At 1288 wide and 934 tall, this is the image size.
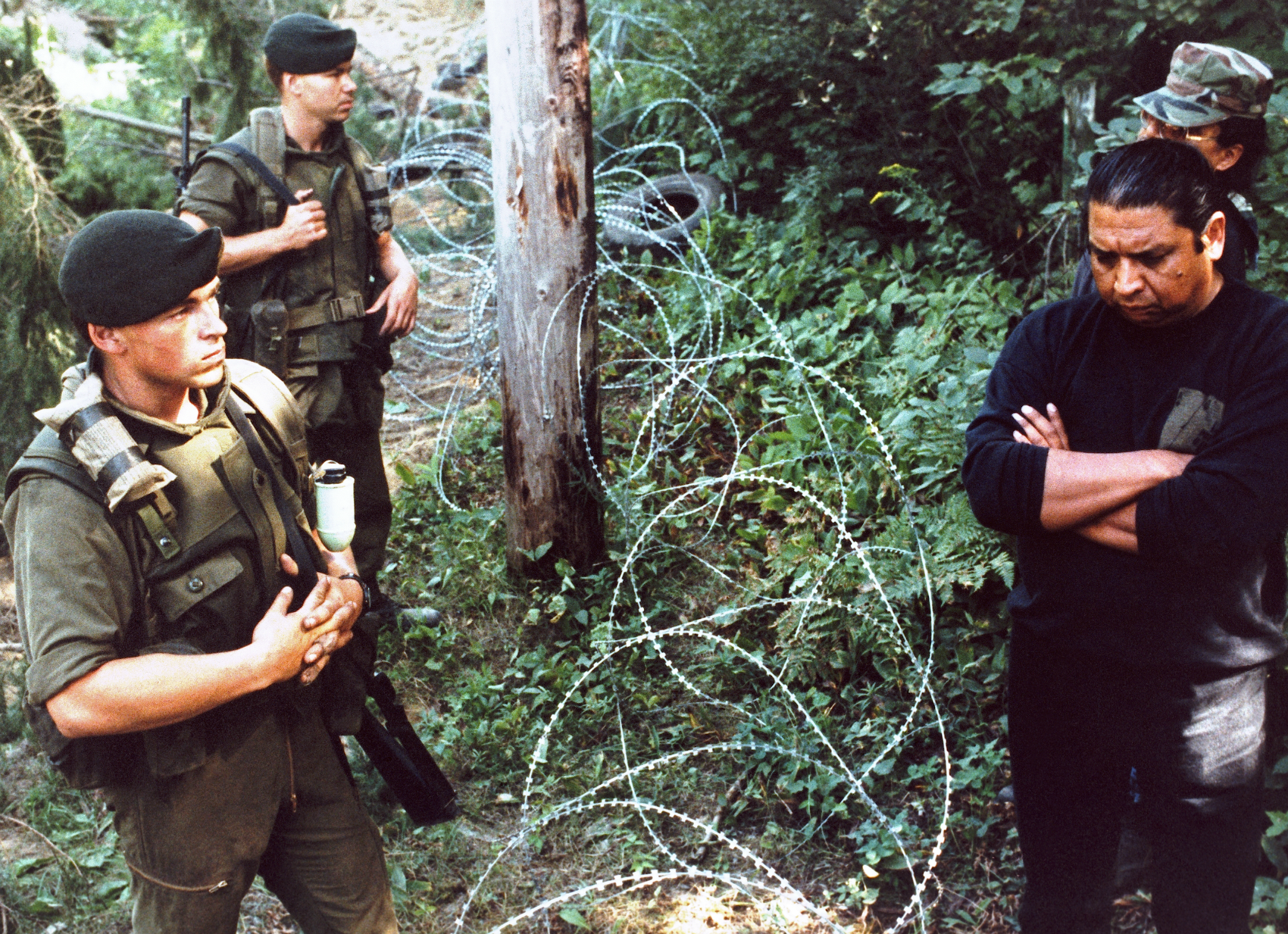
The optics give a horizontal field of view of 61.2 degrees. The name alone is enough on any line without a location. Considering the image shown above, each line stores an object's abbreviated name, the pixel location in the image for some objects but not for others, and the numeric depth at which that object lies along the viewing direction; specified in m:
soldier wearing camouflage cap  2.75
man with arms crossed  2.11
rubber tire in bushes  7.28
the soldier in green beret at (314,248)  3.91
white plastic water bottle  2.46
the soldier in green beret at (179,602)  2.03
